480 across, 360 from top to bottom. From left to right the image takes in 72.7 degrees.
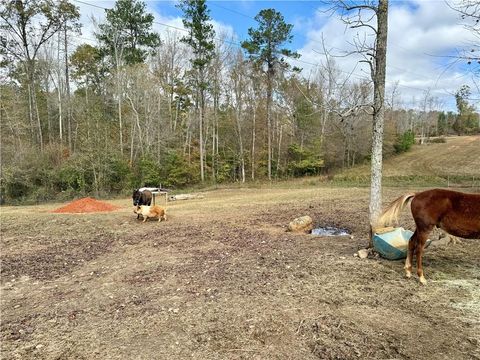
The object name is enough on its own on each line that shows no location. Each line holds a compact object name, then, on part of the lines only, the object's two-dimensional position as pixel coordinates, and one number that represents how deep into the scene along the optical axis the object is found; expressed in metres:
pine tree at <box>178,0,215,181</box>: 25.41
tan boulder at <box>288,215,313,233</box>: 8.27
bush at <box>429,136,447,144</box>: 52.54
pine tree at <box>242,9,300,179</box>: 27.34
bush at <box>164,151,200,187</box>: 26.19
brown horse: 4.46
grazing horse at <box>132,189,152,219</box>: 13.57
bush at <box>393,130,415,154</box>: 43.61
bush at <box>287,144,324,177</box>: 32.62
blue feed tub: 5.30
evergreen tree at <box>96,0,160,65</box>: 27.86
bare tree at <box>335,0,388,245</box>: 6.11
